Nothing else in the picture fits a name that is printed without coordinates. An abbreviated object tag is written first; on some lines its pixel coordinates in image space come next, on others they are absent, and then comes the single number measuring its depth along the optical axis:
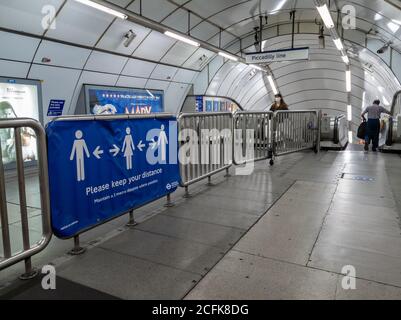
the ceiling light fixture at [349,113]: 20.56
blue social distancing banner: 2.53
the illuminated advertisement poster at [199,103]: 15.04
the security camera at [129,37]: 9.55
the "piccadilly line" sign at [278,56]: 10.38
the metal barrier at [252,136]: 5.94
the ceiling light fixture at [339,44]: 10.26
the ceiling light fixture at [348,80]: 15.45
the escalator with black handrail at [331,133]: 9.51
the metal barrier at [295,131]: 6.93
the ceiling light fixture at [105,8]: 6.08
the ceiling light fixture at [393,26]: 9.74
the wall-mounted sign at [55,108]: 8.44
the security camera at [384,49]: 11.73
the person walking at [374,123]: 8.86
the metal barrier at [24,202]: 2.21
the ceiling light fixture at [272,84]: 19.86
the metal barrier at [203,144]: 4.29
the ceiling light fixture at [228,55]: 11.69
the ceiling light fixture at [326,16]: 7.24
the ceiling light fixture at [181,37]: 8.65
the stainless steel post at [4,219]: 2.18
